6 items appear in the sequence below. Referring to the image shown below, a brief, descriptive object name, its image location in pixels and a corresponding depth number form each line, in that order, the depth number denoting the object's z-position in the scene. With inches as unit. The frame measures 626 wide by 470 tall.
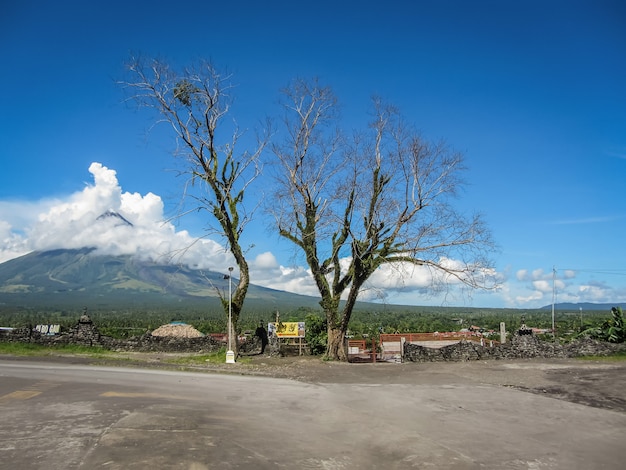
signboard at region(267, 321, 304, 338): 1070.4
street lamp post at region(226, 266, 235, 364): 961.1
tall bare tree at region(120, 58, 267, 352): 966.4
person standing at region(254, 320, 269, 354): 1132.0
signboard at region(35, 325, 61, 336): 1266.2
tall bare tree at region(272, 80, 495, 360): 920.3
